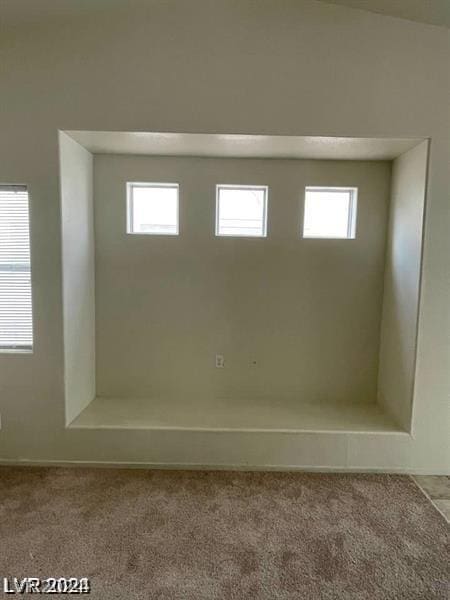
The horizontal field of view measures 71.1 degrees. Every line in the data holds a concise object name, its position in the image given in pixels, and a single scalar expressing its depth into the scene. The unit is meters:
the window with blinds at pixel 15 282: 2.29
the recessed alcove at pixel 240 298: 2.59
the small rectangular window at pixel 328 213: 2.82
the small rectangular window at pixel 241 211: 2.81
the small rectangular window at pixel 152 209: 2.81
